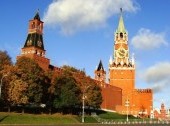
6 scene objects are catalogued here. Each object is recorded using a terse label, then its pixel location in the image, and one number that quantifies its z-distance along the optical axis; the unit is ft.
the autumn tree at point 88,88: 340.39
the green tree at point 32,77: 261.03
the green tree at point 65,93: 293.84
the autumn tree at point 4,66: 246.76
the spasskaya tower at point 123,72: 501.56
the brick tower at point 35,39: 392.14
